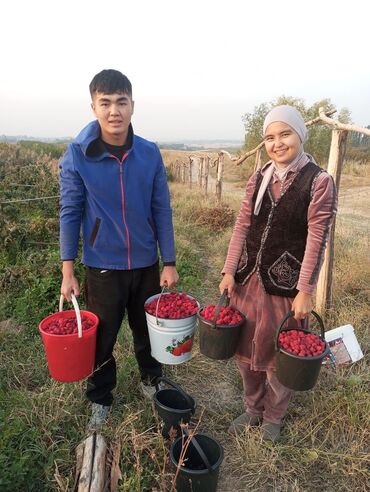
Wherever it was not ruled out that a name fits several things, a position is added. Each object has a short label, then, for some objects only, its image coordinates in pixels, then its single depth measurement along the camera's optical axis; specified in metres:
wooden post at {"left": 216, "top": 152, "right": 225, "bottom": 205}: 8.23
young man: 2.08
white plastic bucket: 2.26
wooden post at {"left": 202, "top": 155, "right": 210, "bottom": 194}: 10.21
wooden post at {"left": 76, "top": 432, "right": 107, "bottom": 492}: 1.86
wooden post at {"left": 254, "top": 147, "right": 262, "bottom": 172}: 6.59
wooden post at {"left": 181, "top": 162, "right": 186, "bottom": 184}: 17.03
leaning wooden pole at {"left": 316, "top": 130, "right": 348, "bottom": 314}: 3.26
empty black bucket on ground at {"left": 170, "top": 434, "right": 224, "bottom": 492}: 1.78
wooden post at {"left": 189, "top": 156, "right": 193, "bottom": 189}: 12.89
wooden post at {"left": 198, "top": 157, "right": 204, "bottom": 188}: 11.52
